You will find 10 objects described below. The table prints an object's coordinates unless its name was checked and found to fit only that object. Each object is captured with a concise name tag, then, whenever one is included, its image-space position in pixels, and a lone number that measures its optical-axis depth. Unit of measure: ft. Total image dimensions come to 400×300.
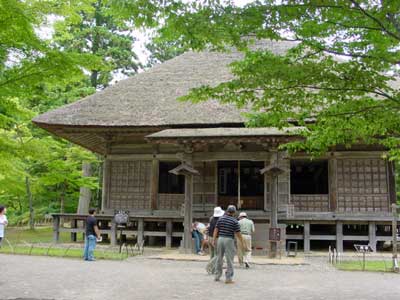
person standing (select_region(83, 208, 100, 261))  39.78
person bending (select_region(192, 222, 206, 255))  45.39
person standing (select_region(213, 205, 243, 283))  28.32
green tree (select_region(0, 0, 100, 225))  24.18
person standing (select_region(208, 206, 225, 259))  35.01
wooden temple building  48.78
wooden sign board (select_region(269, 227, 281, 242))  42.88
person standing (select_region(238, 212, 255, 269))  36.76
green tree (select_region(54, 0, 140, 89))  93.32
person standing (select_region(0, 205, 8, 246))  34.99
